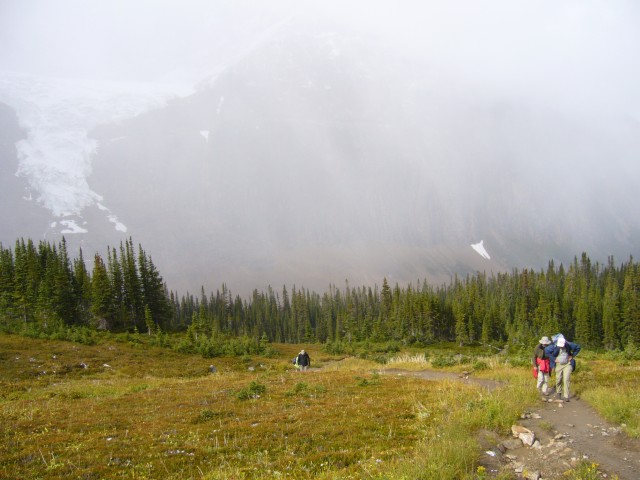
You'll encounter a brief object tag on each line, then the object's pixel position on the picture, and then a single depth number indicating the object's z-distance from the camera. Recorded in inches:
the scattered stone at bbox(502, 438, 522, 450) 452.8
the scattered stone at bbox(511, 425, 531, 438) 485.4
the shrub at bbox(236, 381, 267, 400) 759.2
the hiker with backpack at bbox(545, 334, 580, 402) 663.1
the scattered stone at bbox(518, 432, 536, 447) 456.9
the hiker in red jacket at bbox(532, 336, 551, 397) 688.6
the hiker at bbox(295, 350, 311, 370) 1399.2
